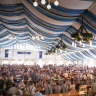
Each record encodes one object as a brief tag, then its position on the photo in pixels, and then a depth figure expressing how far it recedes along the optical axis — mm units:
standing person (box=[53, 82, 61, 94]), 4949
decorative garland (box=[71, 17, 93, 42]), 4422
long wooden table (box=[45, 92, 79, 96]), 4575
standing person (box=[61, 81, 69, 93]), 5027
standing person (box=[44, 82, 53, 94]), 4883
